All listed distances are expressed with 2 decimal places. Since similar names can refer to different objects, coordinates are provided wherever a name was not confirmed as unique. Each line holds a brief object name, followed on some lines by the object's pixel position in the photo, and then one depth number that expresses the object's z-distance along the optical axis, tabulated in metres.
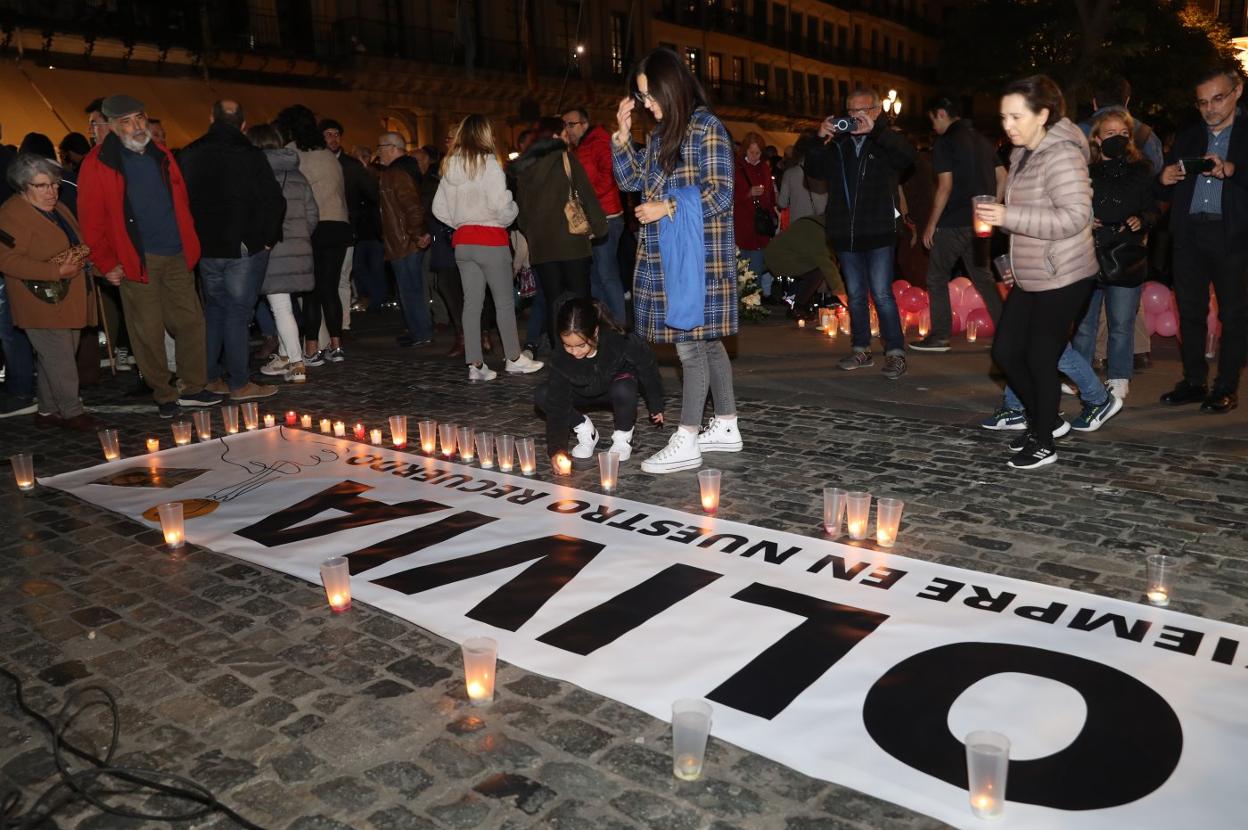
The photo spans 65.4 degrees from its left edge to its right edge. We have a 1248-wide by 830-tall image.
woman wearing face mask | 5.77
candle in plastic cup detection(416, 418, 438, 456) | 5.94
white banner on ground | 2.58
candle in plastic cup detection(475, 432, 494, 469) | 5.50
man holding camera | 7.23
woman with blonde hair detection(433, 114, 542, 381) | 7.70
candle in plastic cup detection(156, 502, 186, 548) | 4.48
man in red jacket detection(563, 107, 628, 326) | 8.46
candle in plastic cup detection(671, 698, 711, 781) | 2.54
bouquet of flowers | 10.94
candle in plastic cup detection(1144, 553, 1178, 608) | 3.46
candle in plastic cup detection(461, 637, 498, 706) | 2.96
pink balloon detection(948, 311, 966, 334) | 9.80
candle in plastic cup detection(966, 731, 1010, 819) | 2.27
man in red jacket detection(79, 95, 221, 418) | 6.76
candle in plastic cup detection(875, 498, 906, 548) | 4.14
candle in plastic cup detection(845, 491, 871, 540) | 4.19
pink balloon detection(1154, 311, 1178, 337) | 8.77
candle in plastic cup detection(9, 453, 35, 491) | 5.44
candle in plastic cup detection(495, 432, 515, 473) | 5.41
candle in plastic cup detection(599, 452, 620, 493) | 5.00
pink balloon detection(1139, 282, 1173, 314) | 8.74
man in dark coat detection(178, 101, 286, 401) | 7.34
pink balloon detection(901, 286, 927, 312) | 10.09
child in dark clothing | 5.43
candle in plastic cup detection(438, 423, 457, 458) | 5.81
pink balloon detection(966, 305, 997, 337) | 9.27
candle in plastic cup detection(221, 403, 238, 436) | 6.55
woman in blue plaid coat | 4.82
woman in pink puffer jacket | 4.73
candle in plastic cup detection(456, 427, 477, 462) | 5.65
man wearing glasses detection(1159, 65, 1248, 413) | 5.85
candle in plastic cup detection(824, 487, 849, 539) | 4.30
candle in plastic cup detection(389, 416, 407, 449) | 6.08
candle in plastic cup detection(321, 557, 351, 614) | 3.71
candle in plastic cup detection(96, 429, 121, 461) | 5.95
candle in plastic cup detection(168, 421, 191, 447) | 6.30
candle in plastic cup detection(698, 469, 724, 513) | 4.64
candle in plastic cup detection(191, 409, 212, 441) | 6.52
